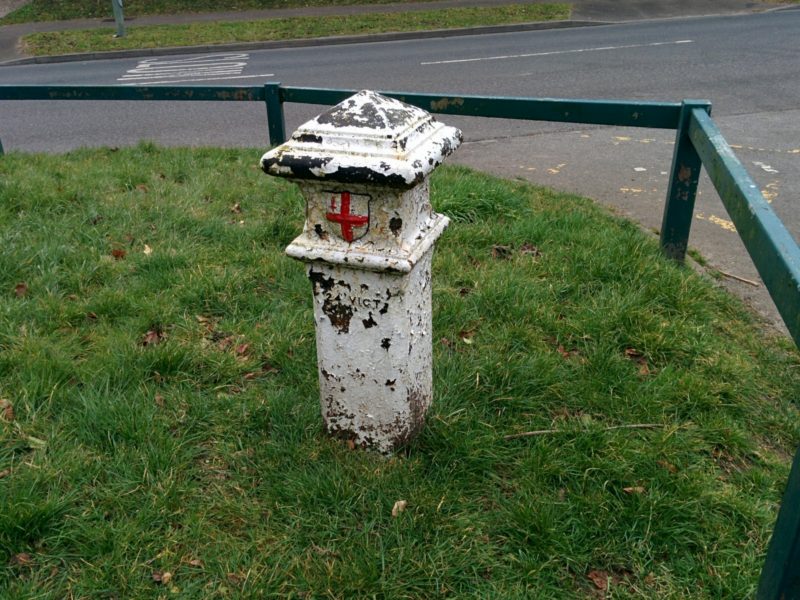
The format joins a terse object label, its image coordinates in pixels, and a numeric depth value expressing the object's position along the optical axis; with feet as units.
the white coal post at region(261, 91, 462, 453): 7.18
